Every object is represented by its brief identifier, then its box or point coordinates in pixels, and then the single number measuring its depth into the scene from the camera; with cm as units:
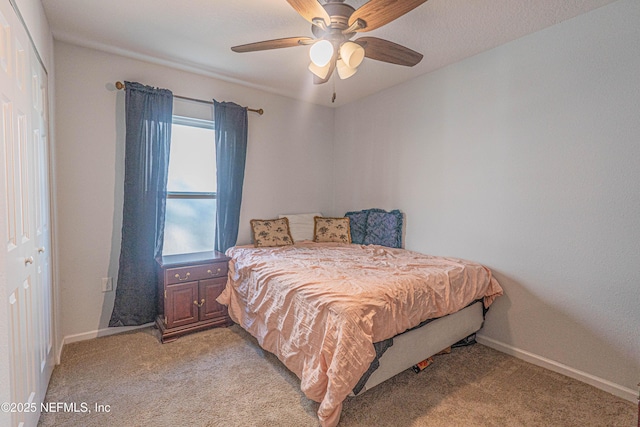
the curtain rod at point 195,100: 256
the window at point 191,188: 304
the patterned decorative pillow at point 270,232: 327
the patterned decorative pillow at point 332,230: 361
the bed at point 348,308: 160
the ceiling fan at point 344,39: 147
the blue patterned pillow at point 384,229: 326
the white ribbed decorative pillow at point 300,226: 362
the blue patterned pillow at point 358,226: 361
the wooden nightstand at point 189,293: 259
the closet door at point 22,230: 114
